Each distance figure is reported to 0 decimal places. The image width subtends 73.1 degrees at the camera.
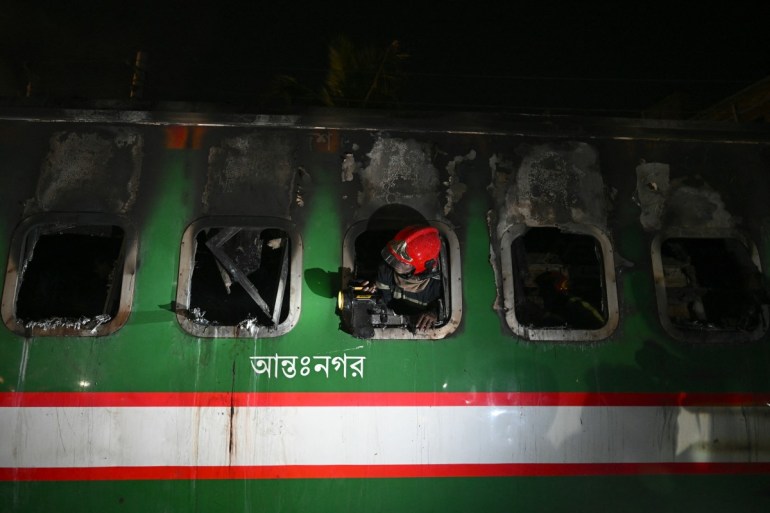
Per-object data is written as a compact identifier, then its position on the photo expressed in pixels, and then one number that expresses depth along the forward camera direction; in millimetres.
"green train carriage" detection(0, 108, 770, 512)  2877
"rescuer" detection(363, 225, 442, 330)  2904
